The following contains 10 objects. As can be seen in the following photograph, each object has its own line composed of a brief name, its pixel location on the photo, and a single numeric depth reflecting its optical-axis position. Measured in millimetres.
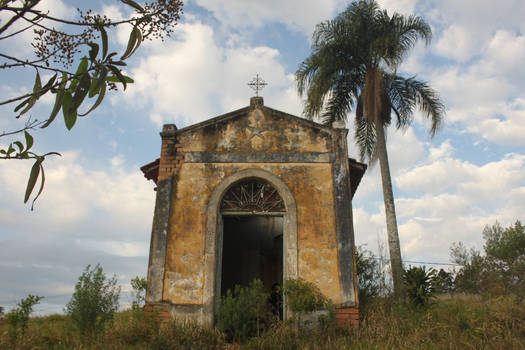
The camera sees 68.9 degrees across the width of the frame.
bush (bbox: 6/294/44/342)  7566
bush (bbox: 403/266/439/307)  9211
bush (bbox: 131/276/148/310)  9969
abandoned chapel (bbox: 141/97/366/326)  8156
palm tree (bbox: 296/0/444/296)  12789
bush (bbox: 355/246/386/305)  10312
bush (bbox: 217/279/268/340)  7133
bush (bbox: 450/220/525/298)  18859
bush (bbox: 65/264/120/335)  8477
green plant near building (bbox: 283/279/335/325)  7591
